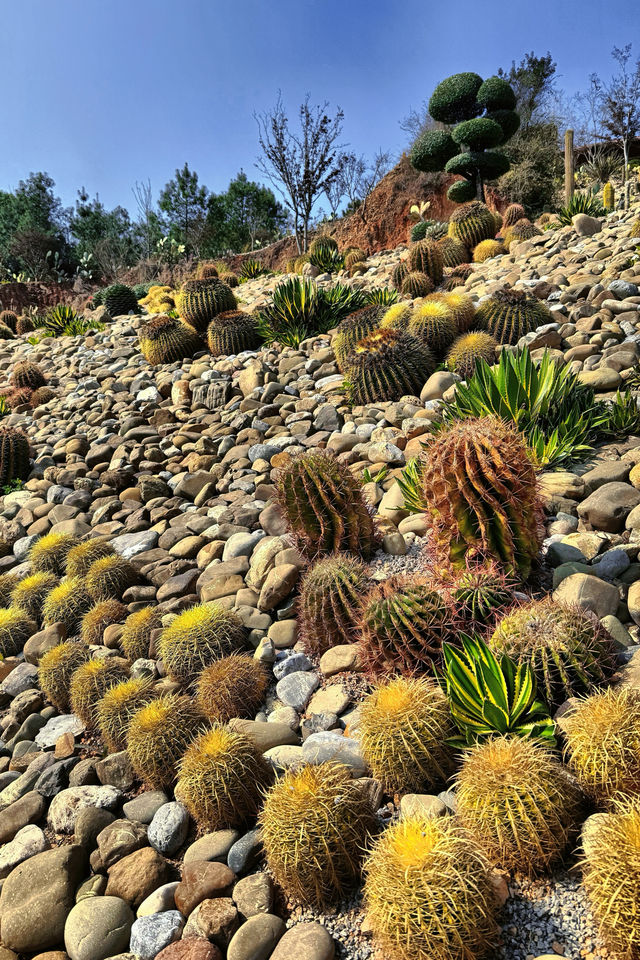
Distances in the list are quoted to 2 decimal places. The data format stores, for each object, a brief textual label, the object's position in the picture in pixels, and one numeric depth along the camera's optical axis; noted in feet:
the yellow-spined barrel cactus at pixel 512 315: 21.66
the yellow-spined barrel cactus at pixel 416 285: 30.50
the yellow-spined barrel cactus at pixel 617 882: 5.69
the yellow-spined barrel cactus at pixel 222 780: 9.04
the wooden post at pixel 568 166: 43.80
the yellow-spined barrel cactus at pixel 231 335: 28.89
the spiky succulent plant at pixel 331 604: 11.88
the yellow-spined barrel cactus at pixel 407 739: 8.38
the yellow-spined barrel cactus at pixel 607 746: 7.11
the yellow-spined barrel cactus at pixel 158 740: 10.52
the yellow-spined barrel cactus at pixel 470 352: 20.35
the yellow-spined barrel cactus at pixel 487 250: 35.76
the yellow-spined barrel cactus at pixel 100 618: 14.80
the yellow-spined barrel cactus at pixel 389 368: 20.61
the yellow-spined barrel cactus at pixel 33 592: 16.84
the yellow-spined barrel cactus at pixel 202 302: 31.45
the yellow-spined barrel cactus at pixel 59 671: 13.50
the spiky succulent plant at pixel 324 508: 13.79
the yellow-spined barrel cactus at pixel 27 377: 33.47
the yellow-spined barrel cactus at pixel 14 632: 16.03
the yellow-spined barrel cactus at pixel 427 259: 31.83
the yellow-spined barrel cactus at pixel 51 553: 18.03
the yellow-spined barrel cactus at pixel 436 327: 22.02
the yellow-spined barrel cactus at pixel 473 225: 38.55
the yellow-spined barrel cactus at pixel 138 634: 13.74
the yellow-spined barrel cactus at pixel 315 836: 7.39
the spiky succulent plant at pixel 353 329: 23.88
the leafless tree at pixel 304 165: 58.80
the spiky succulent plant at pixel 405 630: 9.91
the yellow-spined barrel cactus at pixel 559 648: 8.53
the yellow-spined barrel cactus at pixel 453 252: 36.73
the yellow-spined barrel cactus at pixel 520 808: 6.85
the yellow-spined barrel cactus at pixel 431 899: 5.98
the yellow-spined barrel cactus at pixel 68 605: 15.74
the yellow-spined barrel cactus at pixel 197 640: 12.46
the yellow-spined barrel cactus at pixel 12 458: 24.64
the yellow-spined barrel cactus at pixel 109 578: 15.83
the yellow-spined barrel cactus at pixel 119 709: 11.62
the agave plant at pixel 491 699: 8.36
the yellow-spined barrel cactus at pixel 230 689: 11.26
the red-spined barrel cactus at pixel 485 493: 10.53
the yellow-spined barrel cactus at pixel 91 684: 12.60
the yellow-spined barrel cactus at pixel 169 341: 30.63
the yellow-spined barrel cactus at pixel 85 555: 16.81
